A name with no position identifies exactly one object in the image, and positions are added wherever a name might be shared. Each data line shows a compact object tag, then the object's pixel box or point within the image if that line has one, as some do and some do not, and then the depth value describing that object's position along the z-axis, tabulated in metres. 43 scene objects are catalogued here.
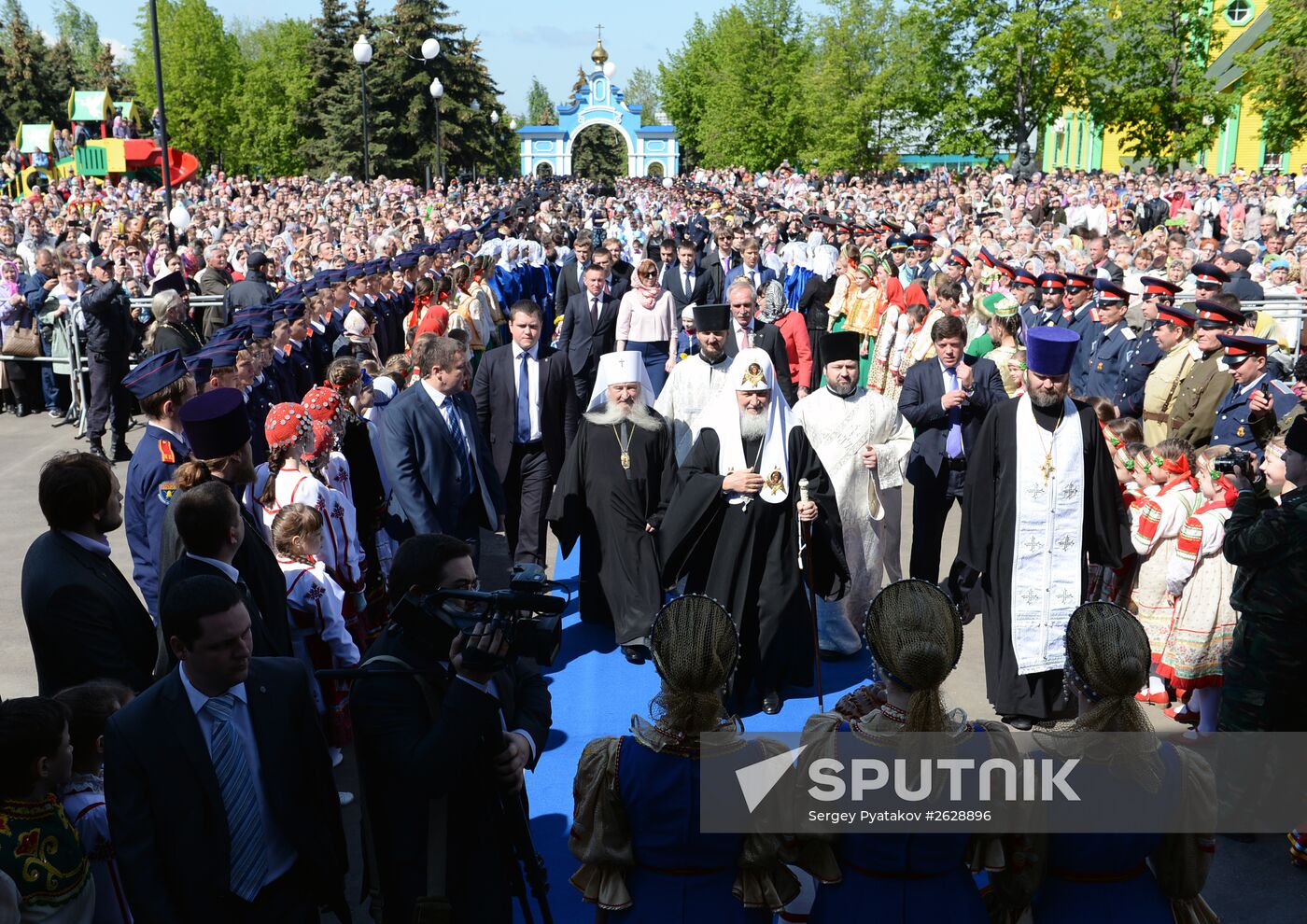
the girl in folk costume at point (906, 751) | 3.19
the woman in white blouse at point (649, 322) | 11.66
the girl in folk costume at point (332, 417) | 6.04
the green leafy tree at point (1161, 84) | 42.47
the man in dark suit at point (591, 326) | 12.76
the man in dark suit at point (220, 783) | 2.97
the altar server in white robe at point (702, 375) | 8.21
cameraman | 2.99
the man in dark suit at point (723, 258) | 16.05
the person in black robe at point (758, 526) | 6.51
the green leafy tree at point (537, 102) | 175.38
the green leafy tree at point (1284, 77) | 33.91
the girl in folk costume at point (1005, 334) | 8.61
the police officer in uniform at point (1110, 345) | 10.44
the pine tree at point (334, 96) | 60.03
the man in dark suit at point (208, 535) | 3.95
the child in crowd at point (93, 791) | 3.39
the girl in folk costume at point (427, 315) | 11.52
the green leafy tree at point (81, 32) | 117.38
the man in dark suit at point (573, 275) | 15.62
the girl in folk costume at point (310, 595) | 5.25
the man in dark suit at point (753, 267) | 14.61
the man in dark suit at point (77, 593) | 4.03
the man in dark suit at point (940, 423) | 7.78
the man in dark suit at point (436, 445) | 6.77
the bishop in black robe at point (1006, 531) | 6.31
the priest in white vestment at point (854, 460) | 7.25
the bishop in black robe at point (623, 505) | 7.27
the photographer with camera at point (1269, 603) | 4.86
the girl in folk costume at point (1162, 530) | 6.37
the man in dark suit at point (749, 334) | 10.20
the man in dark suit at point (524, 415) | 8.30
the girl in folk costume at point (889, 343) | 10.62
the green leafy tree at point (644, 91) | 145.50
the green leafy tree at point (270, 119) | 64.31
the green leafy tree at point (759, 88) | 57.69
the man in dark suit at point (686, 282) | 14.76
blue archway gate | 94.50
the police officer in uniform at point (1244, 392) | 7.77
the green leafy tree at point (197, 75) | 61.91
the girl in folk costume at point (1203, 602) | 6.05
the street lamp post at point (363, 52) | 22.20
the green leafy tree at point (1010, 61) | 43.12
